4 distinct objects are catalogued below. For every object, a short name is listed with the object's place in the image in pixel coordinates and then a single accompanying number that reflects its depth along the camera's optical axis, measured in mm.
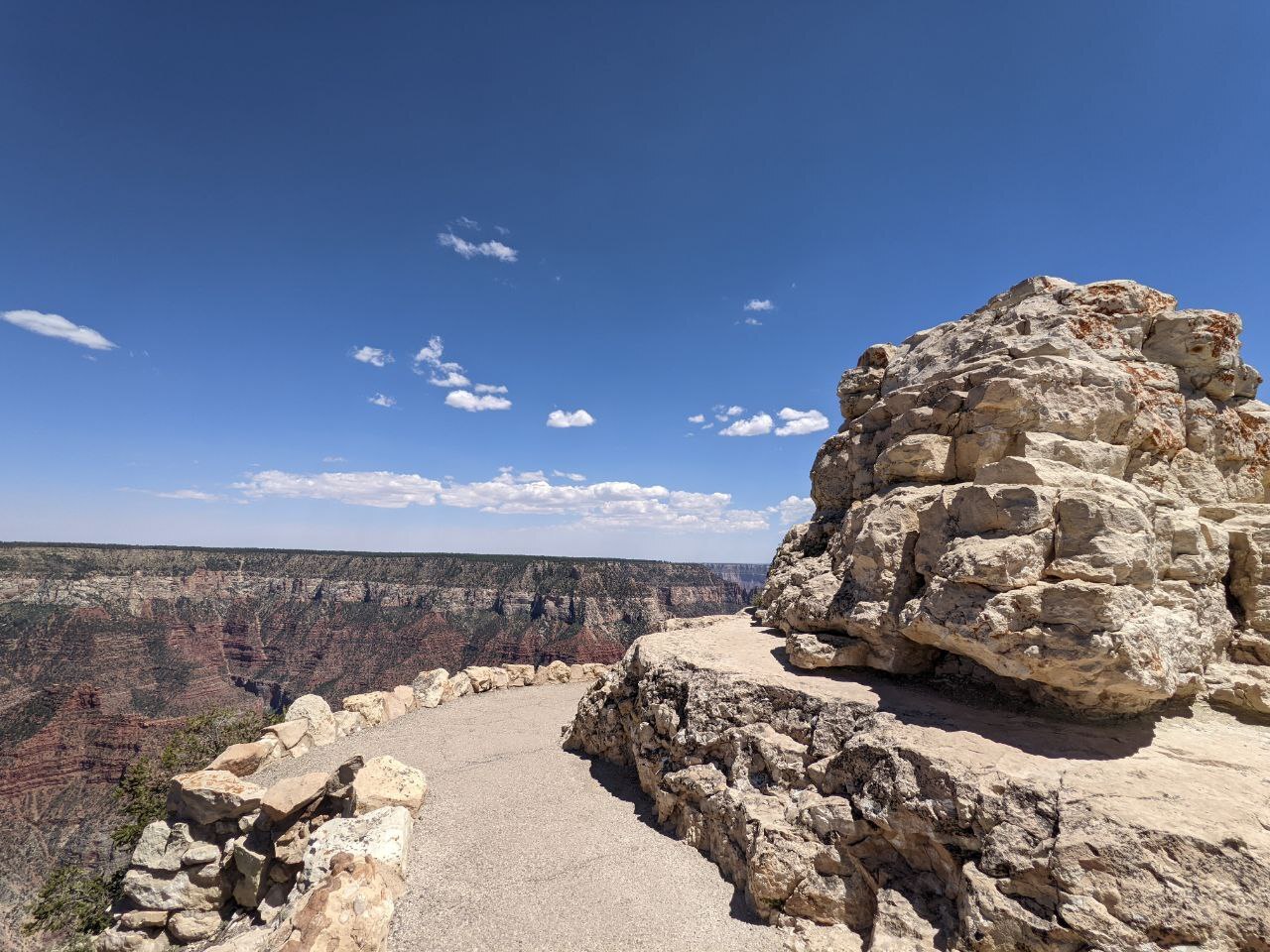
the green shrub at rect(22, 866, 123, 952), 14633
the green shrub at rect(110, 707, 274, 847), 15633
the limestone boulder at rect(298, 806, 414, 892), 8750
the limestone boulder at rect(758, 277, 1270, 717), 7523
